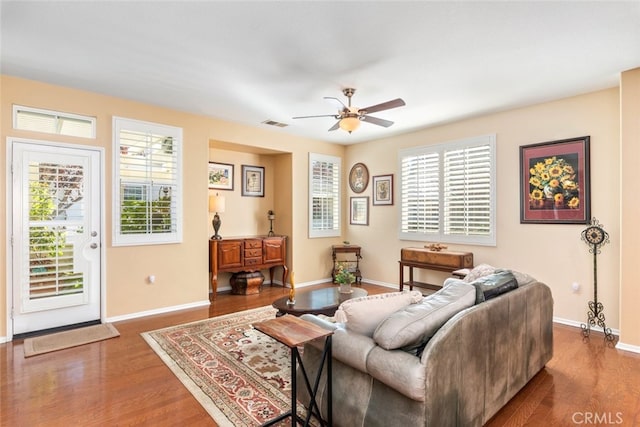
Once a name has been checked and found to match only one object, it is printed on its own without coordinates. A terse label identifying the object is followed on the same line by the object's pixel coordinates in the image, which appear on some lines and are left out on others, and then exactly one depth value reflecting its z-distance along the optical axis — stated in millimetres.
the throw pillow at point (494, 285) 2111
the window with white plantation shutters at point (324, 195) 6199
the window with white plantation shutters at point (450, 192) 4707
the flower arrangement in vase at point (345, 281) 3666
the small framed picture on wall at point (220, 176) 5566
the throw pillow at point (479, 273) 2637
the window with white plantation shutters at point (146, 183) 4098
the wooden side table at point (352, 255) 6270
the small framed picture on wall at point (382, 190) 5949
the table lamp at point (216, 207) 5105
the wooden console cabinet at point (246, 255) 5020
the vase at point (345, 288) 3721
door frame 3402
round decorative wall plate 6363
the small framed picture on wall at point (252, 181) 5996
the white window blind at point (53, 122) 3504
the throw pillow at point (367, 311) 1849
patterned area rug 2248
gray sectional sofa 1563
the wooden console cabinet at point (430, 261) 4637
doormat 3195
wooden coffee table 3240
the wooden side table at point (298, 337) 1694
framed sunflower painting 3854
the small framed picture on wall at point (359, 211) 6386
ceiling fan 3299
